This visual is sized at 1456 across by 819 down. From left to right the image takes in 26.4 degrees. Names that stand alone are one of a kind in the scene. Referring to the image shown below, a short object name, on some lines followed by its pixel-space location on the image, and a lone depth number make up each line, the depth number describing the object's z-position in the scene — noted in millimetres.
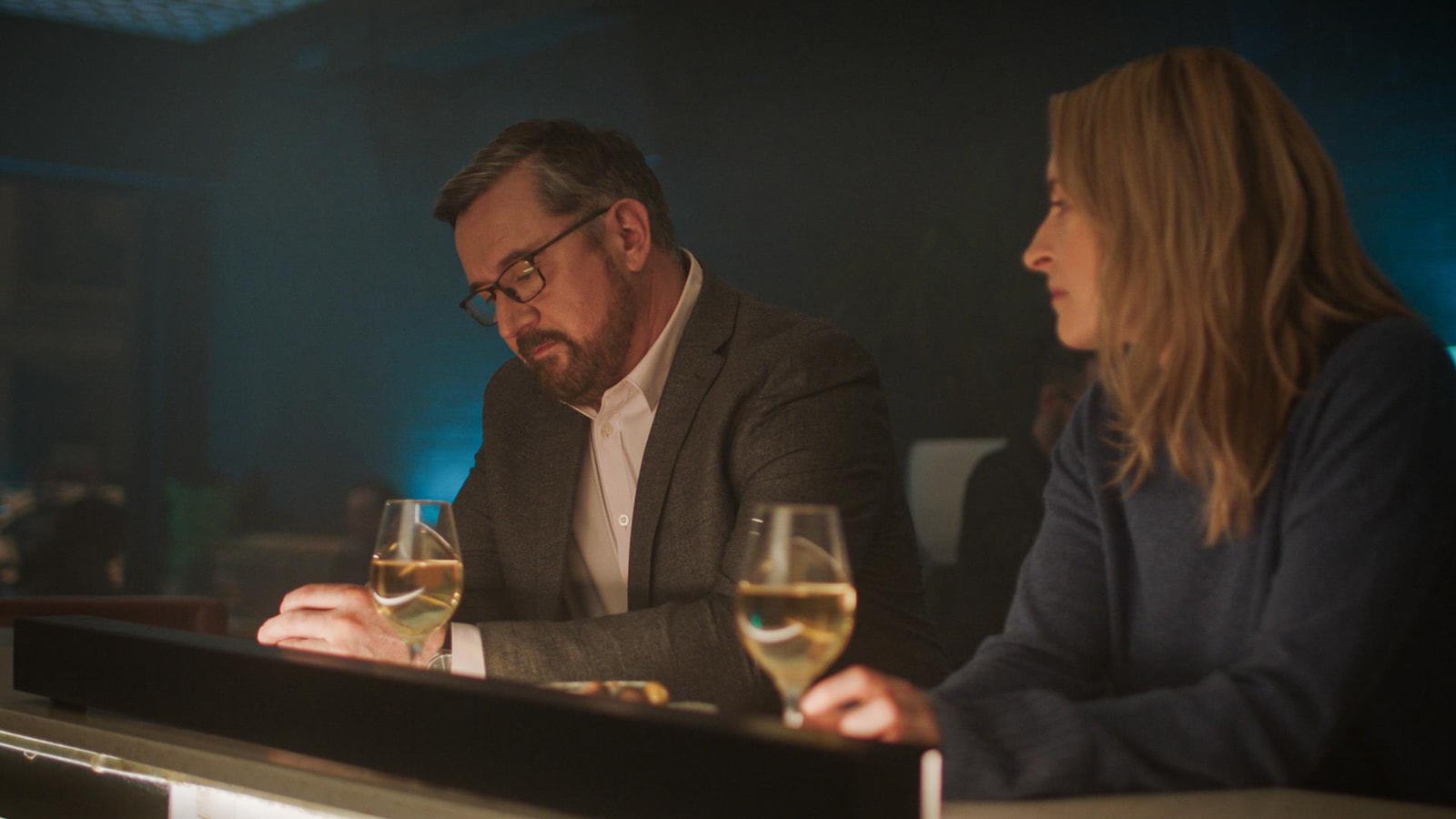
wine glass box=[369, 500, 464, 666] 2529
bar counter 2192
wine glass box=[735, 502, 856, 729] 2222
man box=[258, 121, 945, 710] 2997
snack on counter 2323
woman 2257
